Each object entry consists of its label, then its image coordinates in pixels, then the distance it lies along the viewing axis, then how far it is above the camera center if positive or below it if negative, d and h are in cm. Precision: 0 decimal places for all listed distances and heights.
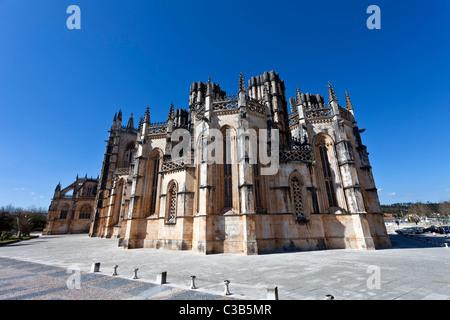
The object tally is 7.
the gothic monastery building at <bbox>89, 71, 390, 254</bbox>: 1555 +312
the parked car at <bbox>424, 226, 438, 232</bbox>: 3477 -152
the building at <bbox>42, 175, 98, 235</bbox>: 4600 +352
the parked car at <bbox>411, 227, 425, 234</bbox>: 3491 -161
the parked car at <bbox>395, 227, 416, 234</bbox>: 3539 -168
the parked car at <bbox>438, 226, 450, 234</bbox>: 3179 -165
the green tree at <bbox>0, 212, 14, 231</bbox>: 2692 +87
